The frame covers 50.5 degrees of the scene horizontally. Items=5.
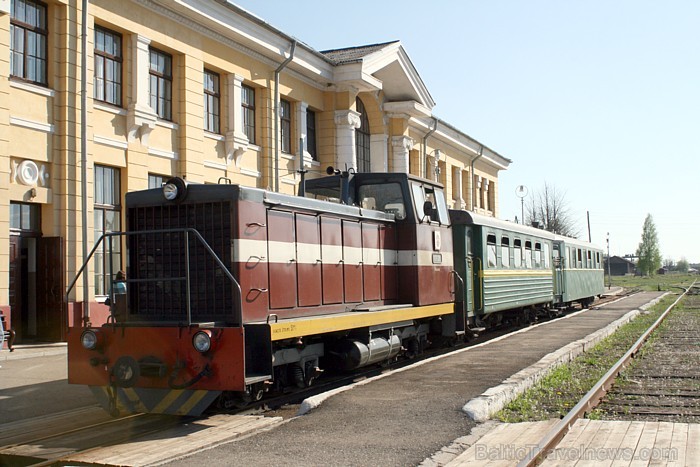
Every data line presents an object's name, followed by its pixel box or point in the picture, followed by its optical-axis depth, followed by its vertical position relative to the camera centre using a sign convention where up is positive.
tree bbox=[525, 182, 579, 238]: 55.16 +4.65
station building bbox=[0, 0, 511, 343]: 14.36 +4.19
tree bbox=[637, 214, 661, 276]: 118.56 +3.65
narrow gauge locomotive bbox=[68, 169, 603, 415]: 7.39 -0.07
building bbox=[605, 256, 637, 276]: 137.50 +1.96
